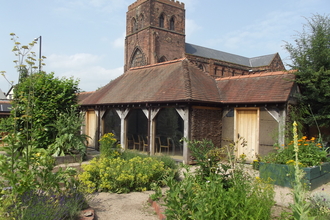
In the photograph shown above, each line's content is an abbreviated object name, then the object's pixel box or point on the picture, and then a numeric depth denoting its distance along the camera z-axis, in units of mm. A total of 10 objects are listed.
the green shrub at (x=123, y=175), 6414
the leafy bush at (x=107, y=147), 8980
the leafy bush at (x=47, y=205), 3753
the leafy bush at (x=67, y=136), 9781
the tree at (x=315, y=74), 9859
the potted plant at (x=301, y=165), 6996
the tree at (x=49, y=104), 9992
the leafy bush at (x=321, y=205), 4320
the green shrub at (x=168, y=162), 7730
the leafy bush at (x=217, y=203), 3732
